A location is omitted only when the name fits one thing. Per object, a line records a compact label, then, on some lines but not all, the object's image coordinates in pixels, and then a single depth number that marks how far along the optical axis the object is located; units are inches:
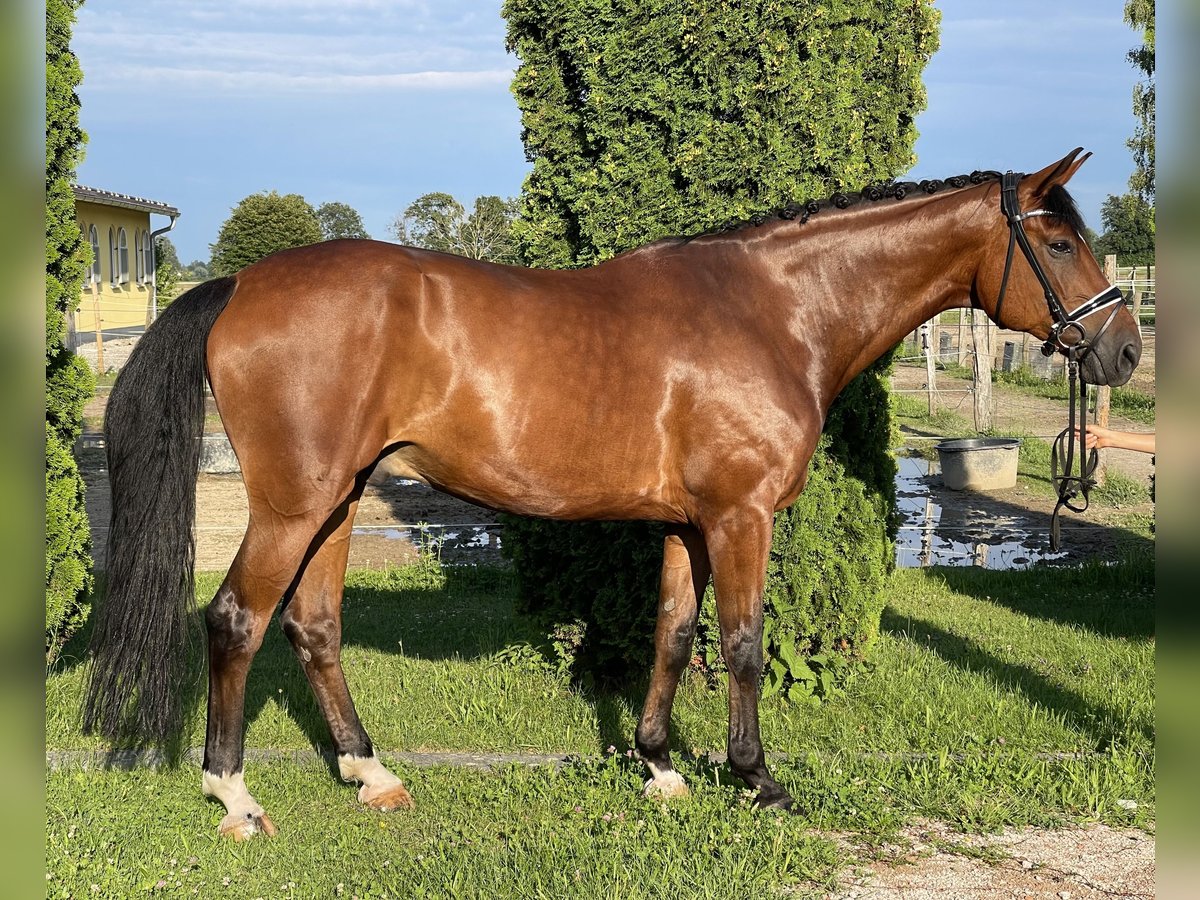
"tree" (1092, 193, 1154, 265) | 1234.0
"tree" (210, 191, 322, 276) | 1288.1
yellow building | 1031.0
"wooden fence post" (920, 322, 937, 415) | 657.0
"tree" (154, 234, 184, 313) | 1333.4
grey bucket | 451.8
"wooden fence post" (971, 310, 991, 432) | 587.2
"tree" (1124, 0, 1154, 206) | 967.7
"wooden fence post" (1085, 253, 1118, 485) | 430.9
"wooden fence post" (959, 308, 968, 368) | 902.3
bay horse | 142.6
